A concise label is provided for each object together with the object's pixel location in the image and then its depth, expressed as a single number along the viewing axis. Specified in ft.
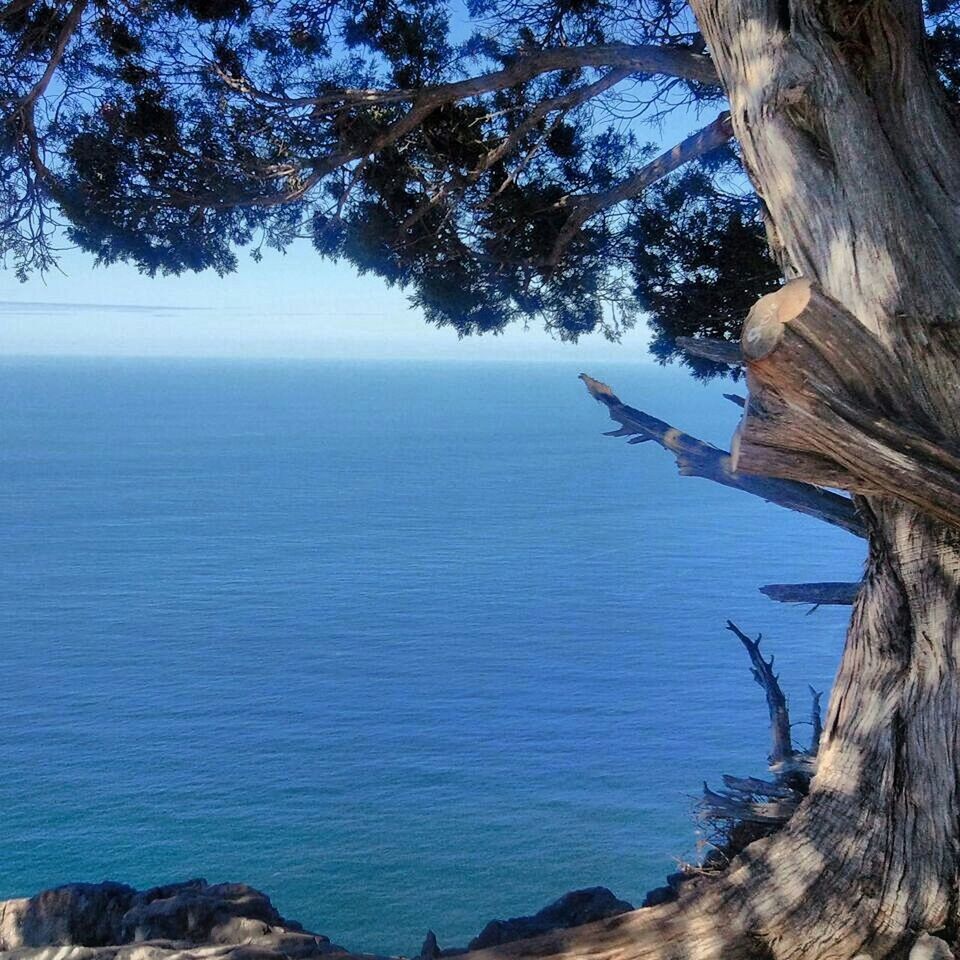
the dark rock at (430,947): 9.69
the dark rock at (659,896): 10.44
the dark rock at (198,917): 9.98
